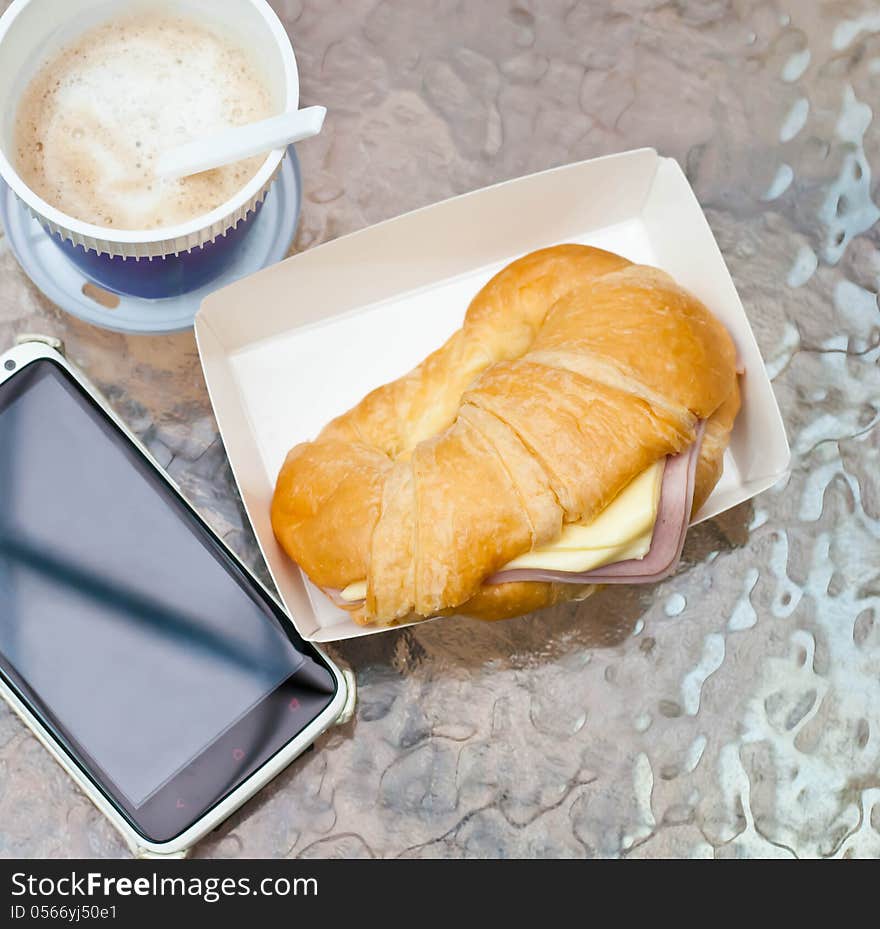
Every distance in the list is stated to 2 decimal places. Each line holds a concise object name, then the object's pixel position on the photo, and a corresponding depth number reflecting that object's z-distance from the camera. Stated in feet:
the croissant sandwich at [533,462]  2.18
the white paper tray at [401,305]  2.45
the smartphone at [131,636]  2.48
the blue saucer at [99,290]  2.59
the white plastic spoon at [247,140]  1.98
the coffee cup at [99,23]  2.05
